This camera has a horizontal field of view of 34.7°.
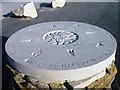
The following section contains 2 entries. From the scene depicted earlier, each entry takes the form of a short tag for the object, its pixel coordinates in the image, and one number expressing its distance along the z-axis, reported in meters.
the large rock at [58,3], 5.81
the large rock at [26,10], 5.42
